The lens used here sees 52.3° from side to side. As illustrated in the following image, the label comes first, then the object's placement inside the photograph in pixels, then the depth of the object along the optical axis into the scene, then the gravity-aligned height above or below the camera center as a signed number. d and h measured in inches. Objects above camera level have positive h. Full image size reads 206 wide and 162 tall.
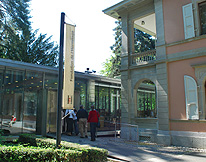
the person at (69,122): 510.7 -37.9
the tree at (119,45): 1115.9 +332.9
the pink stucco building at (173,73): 433.1 +77.5
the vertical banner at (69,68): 251.8 +47.1
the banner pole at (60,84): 244.4 +27.0
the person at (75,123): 516.4 -41.0
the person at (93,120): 445.7 -29.0
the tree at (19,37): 1039.0 +383.6
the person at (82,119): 476.7 -28.4
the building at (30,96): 477.7 +27.6
